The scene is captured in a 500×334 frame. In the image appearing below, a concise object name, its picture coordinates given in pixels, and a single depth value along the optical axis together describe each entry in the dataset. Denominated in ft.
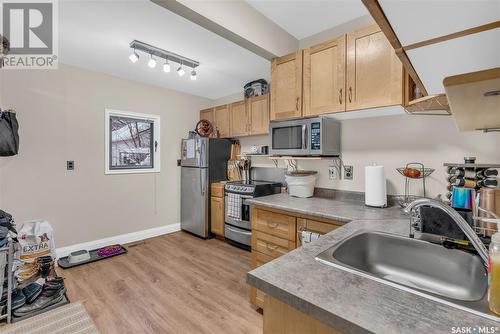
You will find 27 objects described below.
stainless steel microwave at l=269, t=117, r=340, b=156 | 6.74
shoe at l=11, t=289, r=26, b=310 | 5.97
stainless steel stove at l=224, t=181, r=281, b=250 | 9.93
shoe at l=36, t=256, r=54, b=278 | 7.06
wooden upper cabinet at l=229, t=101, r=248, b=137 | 11.38
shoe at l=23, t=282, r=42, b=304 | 6.23
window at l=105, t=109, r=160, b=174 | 10.67
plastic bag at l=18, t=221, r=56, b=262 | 6.93
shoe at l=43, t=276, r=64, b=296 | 6.45
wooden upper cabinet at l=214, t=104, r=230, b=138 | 12.30
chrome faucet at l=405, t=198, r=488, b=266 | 2.44
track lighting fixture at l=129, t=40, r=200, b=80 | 7.62
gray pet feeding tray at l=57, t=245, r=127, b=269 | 8.40
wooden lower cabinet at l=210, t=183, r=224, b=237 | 11.18
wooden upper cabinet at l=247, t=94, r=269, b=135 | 10.52
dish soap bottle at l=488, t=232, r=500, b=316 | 1.86
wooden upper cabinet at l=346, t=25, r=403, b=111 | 5.34
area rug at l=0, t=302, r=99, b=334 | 5.39
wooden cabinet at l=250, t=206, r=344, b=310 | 5.37
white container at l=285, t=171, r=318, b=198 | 7.44
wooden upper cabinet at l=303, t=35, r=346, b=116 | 6.21
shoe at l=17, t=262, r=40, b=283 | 6.78
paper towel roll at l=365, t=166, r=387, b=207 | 6.04
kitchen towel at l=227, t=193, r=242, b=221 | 10.20
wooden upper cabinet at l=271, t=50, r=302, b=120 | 7.07
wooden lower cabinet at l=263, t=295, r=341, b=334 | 2.17
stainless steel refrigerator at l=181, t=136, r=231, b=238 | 11.51
